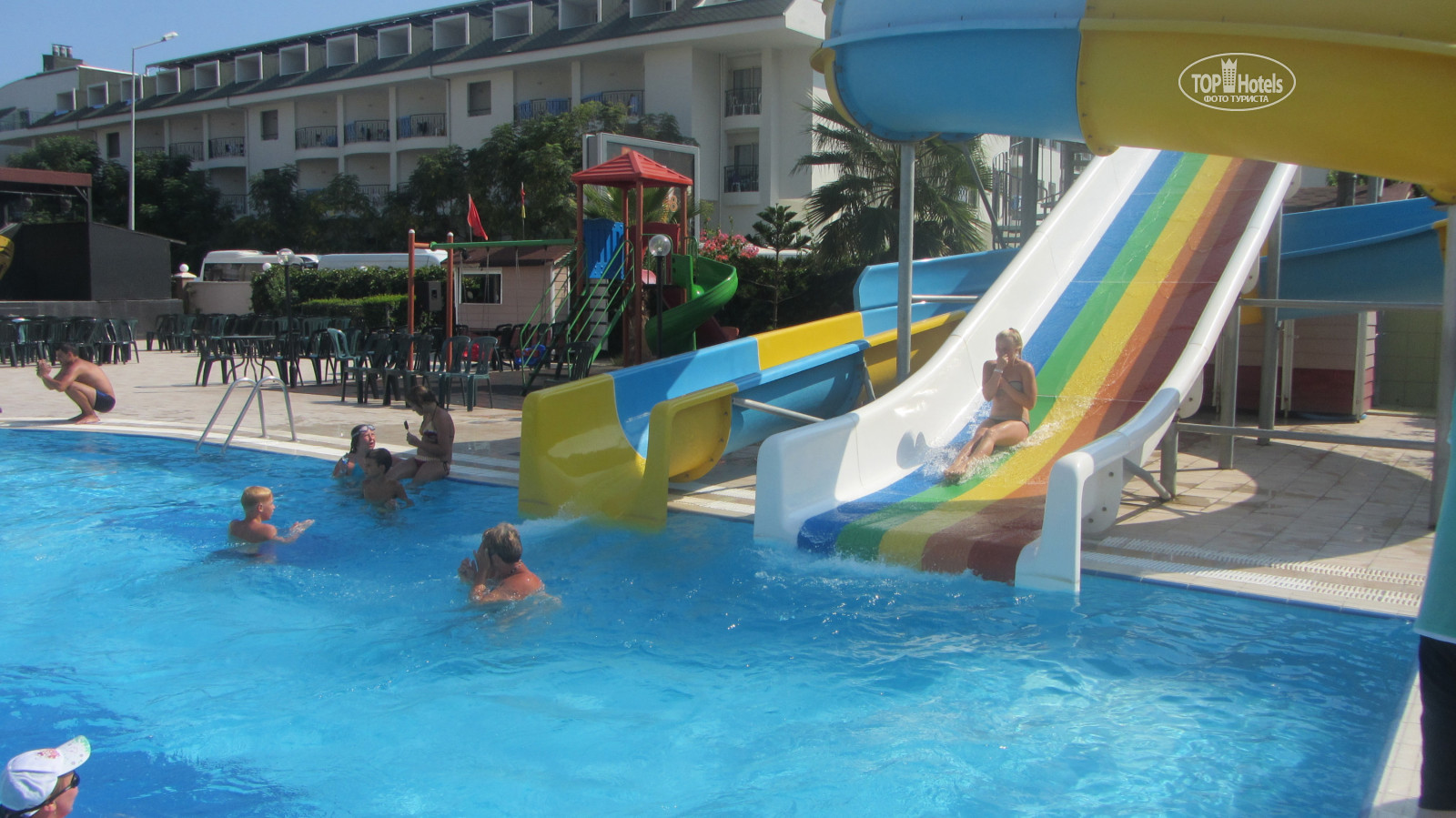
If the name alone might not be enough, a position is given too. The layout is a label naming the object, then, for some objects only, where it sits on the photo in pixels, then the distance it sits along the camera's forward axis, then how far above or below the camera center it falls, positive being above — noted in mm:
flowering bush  21938 +1381
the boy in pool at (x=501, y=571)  5410 -1399
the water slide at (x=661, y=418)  7066 -781
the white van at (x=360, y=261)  26516 +1234
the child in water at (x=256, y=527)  6527 -1399
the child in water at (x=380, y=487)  7672 -1328
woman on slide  7246 -565
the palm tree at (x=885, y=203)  18469 +2039
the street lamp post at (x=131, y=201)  36053 +3686
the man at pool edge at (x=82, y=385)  11438 -887
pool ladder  9516 -1085
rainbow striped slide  6074 -382
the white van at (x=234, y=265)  32438 +1434
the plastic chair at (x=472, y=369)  11844 -706
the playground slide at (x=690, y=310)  14375 +27
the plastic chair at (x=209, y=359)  14336 -743
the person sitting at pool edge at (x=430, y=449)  8305 -1139
